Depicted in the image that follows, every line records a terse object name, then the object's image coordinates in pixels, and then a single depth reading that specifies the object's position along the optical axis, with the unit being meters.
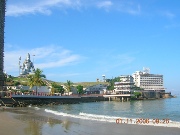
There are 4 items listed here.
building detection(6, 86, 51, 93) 143.93
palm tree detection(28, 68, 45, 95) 119.37
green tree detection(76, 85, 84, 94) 186.19
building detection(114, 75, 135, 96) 174.00
